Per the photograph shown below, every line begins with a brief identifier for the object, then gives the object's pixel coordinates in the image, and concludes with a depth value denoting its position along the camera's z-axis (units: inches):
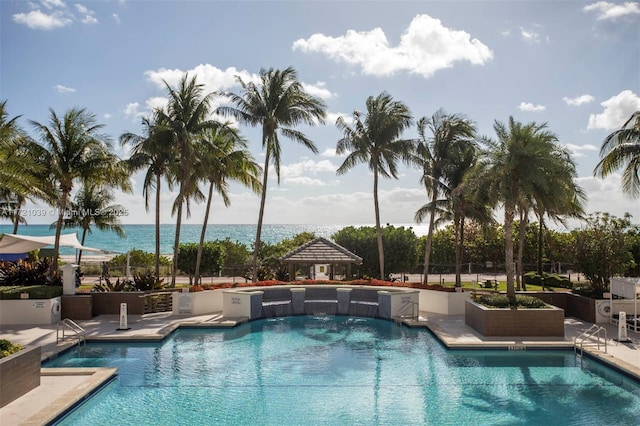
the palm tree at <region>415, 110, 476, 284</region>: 964.6
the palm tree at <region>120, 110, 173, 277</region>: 879.7
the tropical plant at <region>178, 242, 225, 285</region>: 1224.2
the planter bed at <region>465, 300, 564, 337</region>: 599.8
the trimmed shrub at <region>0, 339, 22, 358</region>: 378.0
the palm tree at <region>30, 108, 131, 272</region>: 788.6
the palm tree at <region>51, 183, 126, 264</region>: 1228.5
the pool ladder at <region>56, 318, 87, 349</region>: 565.3
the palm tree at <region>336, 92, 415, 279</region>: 954.7
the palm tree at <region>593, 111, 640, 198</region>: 741.9
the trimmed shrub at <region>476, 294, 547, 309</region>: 627.2
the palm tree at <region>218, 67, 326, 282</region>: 924.0
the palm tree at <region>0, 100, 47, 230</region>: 490.0
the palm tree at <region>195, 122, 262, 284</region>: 872.3
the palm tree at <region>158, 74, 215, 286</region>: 859.7
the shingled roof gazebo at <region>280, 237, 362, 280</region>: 933.8
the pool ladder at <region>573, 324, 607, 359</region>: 529.3
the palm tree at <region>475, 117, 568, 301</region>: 631.8
